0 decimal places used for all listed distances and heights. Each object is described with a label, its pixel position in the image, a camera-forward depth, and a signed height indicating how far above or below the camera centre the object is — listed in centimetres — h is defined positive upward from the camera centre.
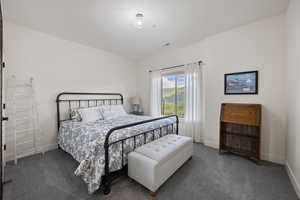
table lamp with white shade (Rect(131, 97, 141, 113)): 440 -21
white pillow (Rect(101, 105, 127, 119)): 307 -33
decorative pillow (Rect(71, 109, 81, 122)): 279 -40
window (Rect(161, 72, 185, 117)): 377 +16
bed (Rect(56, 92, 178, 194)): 152 -64
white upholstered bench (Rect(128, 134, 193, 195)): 153 -85
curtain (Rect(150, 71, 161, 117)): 419 +13
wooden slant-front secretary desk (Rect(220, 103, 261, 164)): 228 -63
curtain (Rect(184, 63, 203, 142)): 330 -8
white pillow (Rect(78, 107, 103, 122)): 274 -36
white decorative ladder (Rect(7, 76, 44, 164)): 240 -42
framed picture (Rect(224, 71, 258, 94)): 246 +34
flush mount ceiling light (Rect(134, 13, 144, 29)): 215 +142
